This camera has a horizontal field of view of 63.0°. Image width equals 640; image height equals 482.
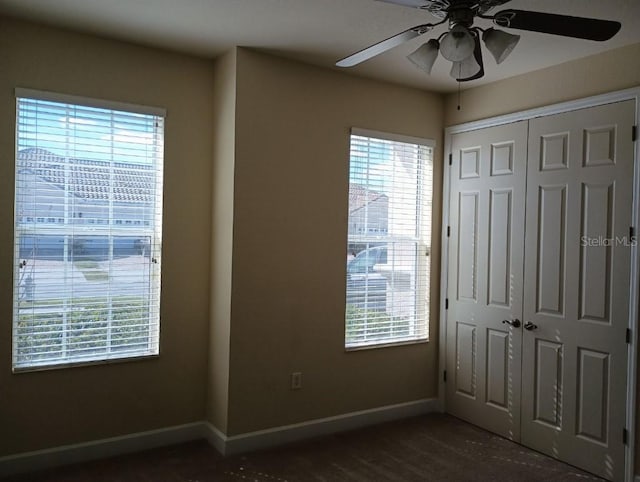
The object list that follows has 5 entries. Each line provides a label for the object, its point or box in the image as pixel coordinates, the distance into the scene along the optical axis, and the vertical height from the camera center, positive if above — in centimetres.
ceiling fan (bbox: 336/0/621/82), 193 +83
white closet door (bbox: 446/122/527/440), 385 -25
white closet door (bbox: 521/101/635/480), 324 -26
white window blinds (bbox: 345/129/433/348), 405 +2
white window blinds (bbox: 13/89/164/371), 313 +2
